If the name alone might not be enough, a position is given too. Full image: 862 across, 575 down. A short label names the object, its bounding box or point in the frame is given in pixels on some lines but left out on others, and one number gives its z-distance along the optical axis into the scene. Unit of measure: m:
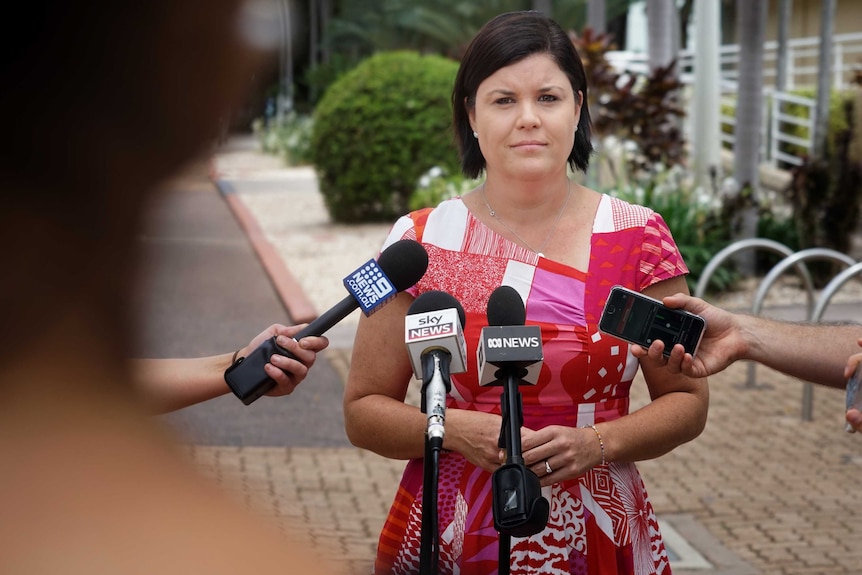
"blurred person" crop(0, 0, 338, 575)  1.00
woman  2.74
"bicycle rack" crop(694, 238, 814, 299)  8.90
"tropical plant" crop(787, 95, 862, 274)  12.30
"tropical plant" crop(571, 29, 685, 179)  12.29
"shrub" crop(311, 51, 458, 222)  17.52
